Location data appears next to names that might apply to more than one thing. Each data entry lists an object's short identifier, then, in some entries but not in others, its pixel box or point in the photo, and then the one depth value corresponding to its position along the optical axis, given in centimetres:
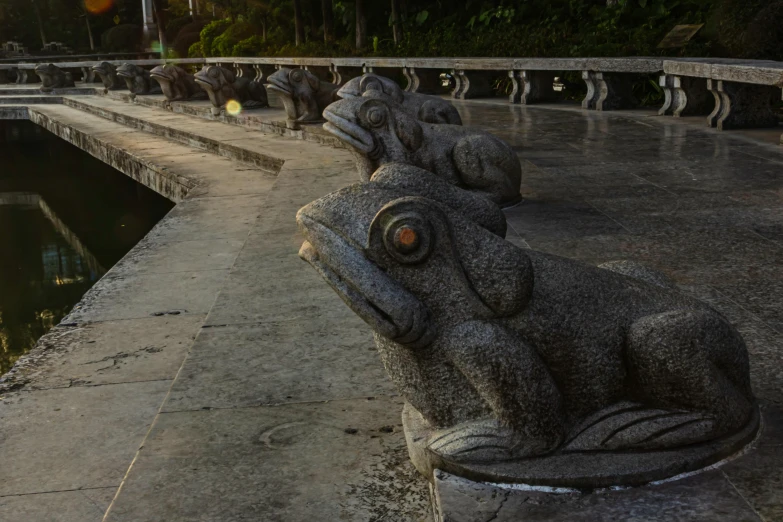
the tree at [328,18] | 2709
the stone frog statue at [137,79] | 2359
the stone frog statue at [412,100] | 752
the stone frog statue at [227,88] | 1730
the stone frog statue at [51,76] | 2972
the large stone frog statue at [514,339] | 246
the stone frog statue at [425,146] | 545
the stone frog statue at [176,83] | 2023
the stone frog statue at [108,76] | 2734
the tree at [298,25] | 2827
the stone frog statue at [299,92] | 1316
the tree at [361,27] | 2461
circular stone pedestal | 251
